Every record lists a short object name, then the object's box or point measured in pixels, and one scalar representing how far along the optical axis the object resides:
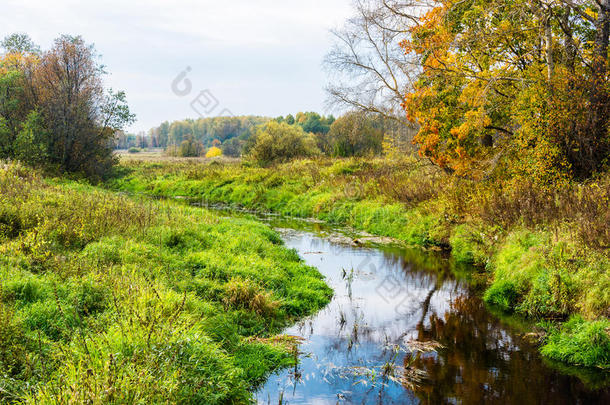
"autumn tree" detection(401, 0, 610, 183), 11.20
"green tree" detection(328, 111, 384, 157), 21.03
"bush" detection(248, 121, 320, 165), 38.19
